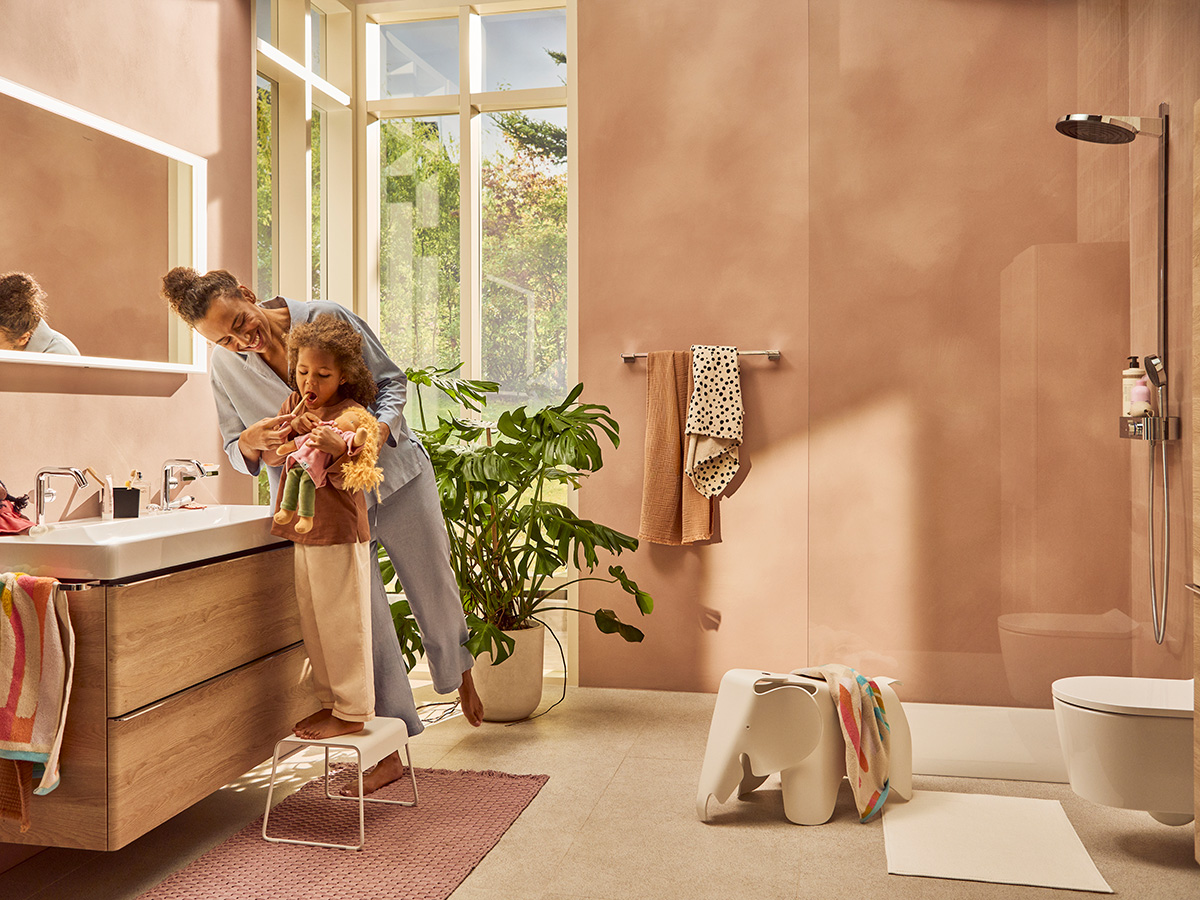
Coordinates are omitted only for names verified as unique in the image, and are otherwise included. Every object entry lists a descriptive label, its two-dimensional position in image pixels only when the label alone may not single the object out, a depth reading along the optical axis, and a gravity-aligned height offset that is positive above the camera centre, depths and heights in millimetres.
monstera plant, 2875 -227
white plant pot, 3041 -752
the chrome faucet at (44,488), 2127 -94
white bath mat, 2027 -900
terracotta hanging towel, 3342 -25
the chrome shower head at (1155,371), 2275 +176
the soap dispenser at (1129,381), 2334 +154
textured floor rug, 1941 -893
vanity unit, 1708 -447
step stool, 2100 -669
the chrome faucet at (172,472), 2541 -70
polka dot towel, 3260 +84
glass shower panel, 2424 +209
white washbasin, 1707 -198
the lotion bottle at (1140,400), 2318 +107
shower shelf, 2260 +39
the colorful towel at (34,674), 1673 -399
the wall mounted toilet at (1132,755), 2037 -671
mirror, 2152 +550
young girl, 2092 -186
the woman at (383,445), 2283 -1
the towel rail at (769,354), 3297 +313
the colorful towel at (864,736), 2283 -707
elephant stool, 2240 -701
